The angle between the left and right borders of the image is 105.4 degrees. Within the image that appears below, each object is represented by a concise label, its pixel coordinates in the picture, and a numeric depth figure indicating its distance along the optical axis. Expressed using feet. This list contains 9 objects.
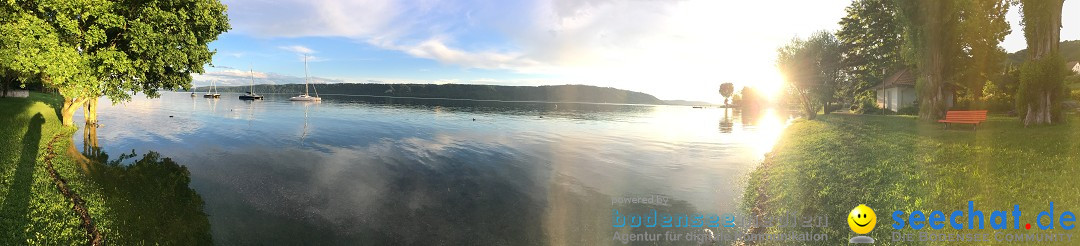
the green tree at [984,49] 138.92
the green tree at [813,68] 191.01
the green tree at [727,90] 637.30
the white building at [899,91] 178.81
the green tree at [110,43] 65.98
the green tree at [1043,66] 78.69
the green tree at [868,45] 189.47
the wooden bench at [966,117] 78.83
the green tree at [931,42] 109.60
